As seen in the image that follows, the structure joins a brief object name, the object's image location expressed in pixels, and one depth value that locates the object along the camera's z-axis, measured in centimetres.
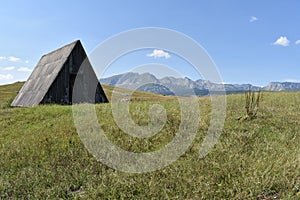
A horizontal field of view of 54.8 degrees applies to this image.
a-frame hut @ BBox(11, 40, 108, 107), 2141
